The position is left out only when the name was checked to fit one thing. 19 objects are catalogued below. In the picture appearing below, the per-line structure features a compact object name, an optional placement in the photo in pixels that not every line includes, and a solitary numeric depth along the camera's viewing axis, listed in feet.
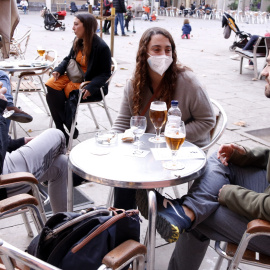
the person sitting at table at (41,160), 7.75
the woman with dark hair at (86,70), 15.40
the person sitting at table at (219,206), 6.21
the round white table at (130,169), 6.24
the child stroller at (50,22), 66.33
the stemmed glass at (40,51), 19.24
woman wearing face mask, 9.22
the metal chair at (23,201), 6.49
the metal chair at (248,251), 5.76
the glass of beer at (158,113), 7.79
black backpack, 4.86
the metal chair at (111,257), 4.04
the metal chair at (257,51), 28.14
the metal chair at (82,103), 14.77
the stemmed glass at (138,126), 7.86
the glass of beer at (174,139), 6.62
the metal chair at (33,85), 16.23
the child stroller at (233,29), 36.99
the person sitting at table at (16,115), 10.10
